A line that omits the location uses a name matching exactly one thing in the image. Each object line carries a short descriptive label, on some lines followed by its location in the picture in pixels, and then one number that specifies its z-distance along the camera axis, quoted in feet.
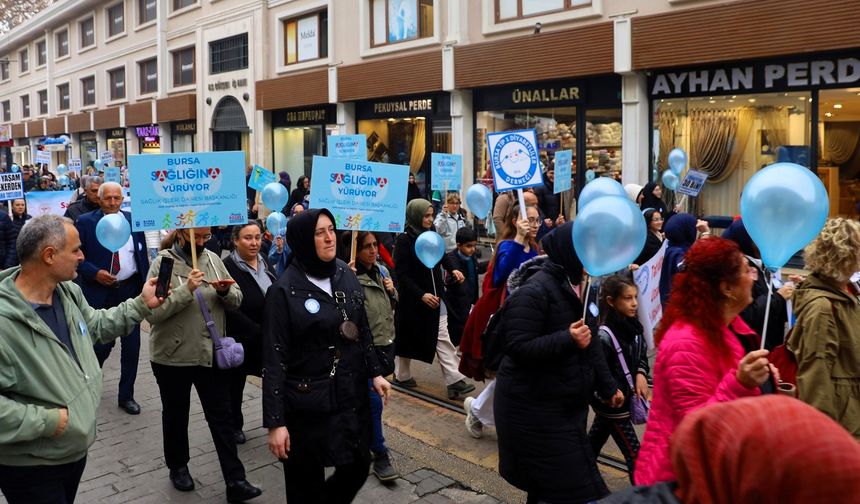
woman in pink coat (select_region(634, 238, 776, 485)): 9.08
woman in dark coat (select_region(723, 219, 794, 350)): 15.11
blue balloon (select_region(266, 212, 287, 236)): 27.09
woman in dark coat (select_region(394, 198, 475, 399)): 21.79
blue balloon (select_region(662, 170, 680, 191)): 41.57
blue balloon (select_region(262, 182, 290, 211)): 32.81
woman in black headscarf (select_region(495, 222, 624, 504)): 11.36
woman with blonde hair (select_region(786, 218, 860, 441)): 11.30
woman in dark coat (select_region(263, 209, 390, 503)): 11.87
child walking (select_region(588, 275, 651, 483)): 14.02
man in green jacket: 9.73
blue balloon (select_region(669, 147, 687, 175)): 42.98
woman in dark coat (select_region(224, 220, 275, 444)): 16.65
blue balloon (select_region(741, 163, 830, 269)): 10.39
